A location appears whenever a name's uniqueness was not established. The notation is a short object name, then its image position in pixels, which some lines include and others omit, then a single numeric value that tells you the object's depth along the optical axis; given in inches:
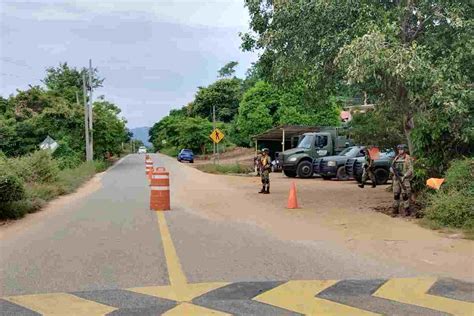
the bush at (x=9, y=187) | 476.4
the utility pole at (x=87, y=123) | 1631.4
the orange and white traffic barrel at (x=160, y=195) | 548.1
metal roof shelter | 1341.0
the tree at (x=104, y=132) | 1985.7
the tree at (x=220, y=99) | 2920.8
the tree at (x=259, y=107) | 1752.0
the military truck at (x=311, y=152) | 1131.9
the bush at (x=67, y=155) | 1448.8
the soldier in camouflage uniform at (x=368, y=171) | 824.9
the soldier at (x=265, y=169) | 745.8
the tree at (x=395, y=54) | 440.8
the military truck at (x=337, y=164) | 1015.6
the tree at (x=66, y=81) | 2197.7
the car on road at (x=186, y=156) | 2378.7
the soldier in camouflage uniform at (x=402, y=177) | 484.4
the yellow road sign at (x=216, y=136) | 1527.6
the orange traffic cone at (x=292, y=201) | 569.9
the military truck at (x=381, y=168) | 878.4
